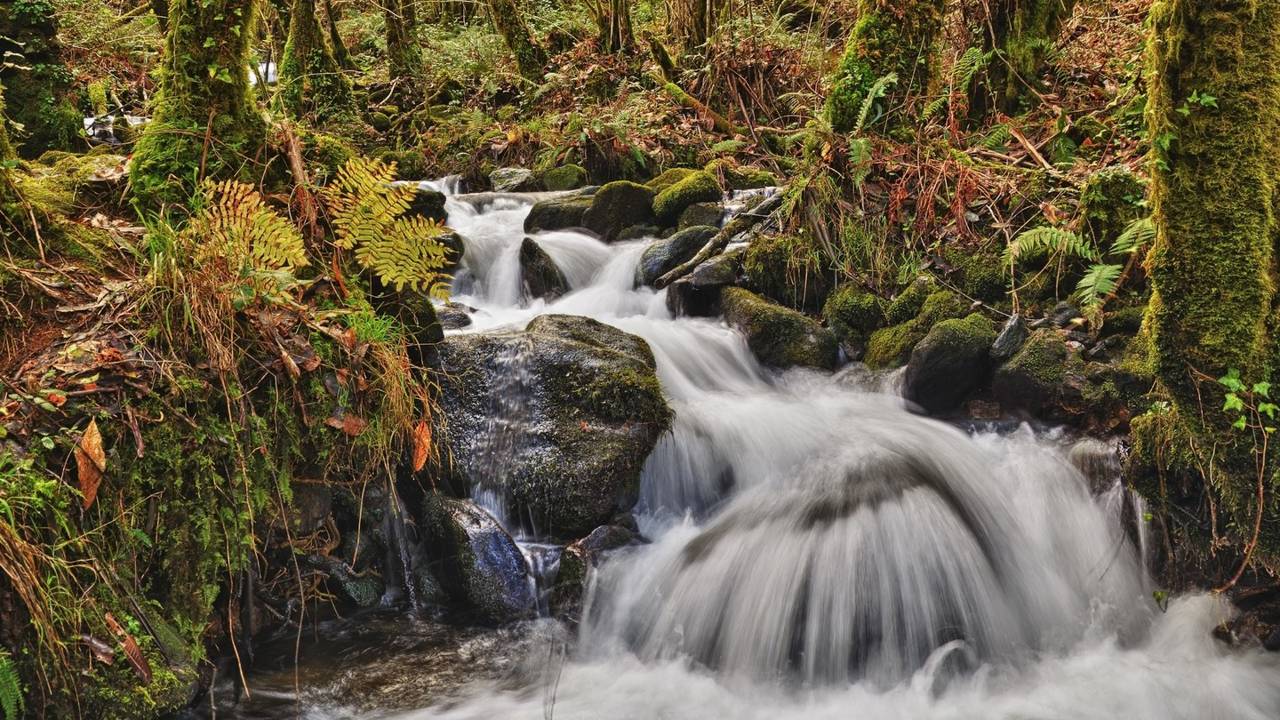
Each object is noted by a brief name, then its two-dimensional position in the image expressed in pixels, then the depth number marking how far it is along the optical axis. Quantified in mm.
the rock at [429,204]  8344
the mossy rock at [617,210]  9480
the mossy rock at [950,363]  5820
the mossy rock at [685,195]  9219
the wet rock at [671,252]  8266
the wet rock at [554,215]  9812
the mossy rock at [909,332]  6207
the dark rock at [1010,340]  5734
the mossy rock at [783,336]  6773
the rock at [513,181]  11305
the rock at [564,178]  11195
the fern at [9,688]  2494
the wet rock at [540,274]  8609
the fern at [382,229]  4000
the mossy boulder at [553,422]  4945
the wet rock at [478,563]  4570
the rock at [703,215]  8766
